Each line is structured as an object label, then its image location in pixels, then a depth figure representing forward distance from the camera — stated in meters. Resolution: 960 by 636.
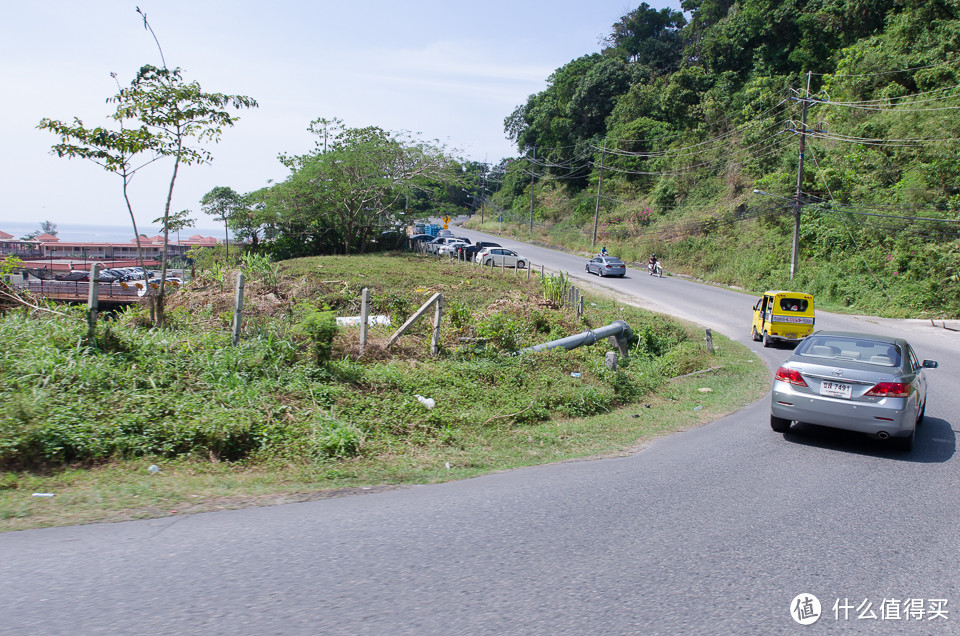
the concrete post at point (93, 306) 8.26
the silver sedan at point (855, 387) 7.52
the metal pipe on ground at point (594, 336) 13.41
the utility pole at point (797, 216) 32.89
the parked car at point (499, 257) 36.93
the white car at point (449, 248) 42.56
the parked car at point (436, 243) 45.12
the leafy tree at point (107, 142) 9.62
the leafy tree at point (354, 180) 36.06
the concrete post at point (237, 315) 9.05
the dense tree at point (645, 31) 73.12
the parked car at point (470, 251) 41.08
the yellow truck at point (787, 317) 21.58
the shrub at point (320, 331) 9.10
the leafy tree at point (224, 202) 39.00
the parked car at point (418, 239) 46.47
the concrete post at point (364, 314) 10.30
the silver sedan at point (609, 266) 41.47
